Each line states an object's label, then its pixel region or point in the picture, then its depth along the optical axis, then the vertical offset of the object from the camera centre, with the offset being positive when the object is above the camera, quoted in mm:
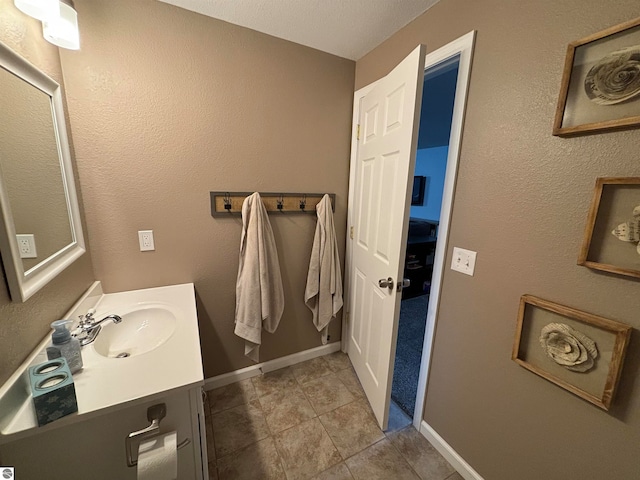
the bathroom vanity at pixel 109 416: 647 -645
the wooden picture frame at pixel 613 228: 701 -81
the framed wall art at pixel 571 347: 755 -497
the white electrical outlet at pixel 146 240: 1362 -290
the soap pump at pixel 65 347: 732 -482
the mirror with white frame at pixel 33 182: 731 +6
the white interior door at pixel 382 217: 1109 -127
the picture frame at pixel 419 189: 4008 +97
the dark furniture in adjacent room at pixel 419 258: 3129 -800
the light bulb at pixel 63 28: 888 +564
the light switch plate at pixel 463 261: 1134 -299
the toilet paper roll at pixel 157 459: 681 -751
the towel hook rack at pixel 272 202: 1496 -73
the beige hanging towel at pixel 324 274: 1735 -582
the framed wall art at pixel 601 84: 685 +344
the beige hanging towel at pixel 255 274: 1505 -525
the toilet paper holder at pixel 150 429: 732 -705
